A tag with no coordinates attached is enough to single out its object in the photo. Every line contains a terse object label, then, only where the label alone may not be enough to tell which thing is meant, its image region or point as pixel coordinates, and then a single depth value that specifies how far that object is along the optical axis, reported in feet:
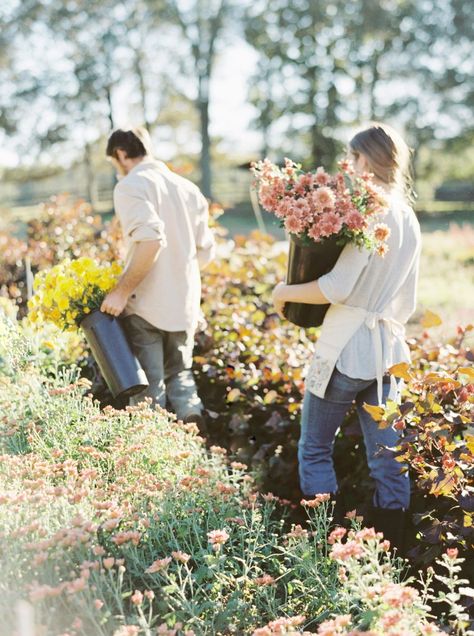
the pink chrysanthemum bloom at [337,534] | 6.30
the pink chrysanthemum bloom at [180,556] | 6.03
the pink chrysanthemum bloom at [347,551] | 5.82
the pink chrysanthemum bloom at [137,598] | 5.30
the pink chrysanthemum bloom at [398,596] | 5.34
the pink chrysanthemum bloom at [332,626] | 5.09
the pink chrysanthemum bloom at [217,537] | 6.33
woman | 9.16
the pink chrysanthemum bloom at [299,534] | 7.05
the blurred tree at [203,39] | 90.02
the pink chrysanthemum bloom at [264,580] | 6.54
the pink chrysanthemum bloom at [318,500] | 7.34
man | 11.09
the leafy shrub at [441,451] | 7.75
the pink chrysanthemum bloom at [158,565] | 5.91
